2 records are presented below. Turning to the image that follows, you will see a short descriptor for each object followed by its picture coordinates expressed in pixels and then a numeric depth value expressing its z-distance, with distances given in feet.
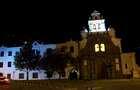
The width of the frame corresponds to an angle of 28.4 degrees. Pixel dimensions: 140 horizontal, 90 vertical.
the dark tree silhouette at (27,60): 204.95
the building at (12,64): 212.64
